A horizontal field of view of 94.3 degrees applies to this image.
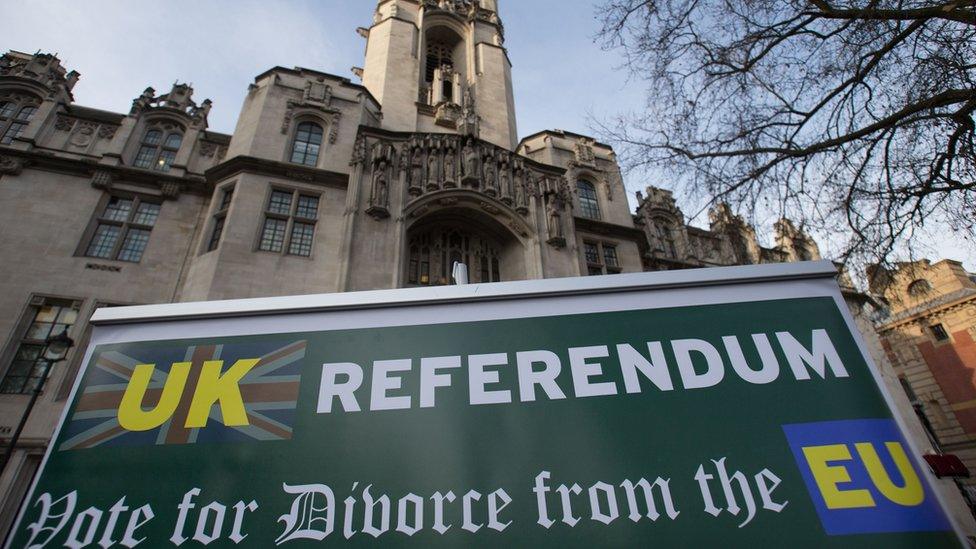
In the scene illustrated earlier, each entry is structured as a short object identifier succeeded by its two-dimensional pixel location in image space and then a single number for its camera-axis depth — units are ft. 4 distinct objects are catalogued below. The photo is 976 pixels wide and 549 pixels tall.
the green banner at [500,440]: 7.92
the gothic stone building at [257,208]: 41.14
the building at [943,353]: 92.07
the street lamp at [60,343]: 27.53
